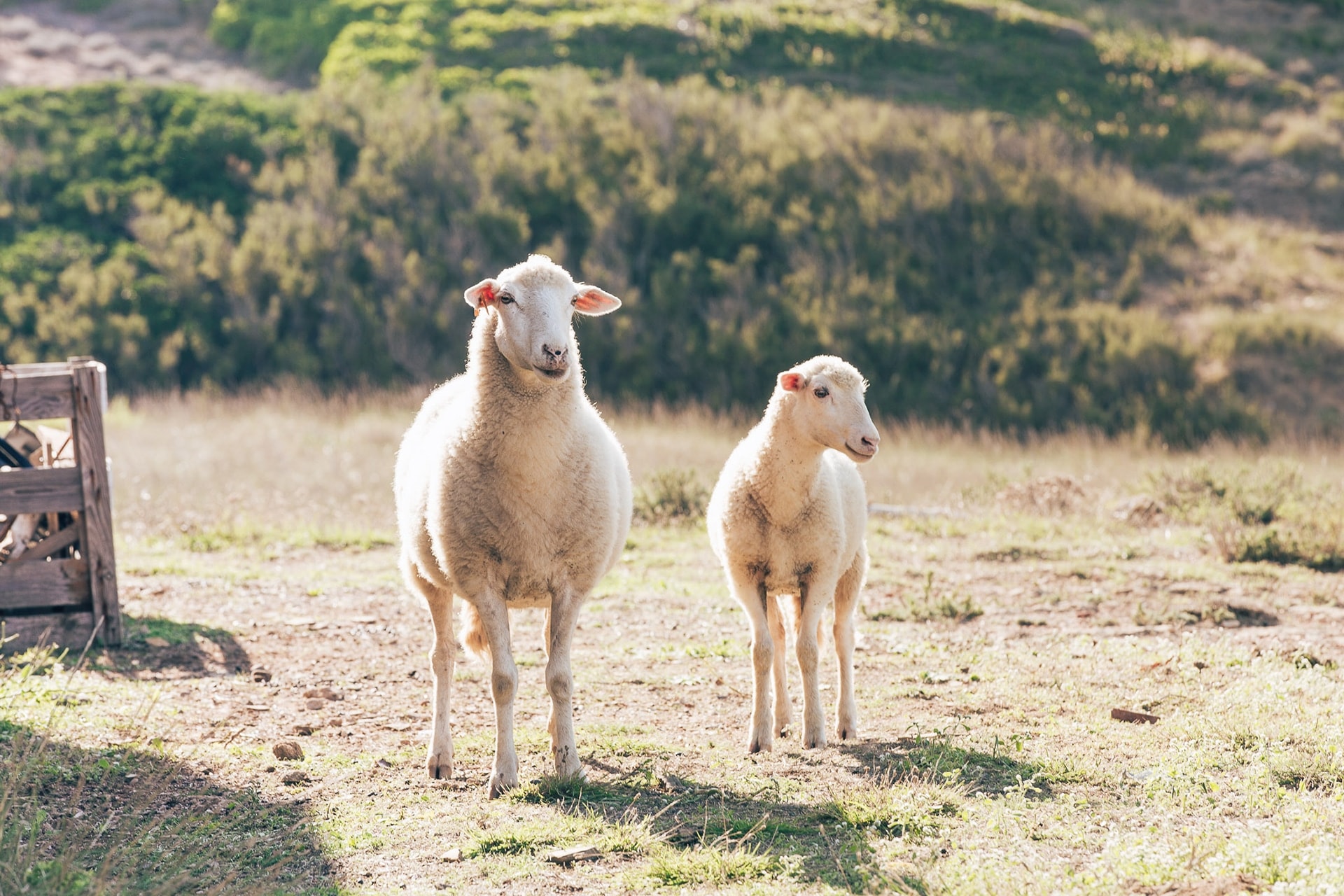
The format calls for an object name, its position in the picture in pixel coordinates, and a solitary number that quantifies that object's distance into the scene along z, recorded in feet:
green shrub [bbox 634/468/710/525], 42.01
